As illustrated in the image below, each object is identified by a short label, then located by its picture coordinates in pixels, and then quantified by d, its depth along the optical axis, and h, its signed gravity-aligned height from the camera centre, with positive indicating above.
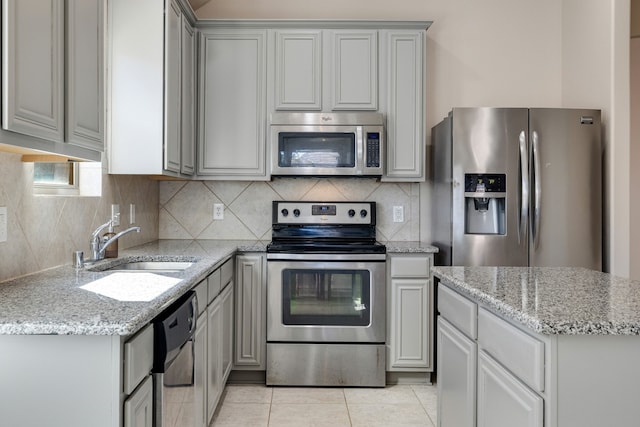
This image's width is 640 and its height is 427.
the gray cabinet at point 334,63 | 2.99 +1.07
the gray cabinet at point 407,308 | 2.83 -0.62
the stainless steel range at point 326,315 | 2.79 -0.66
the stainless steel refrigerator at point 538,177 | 2.70 +0.25
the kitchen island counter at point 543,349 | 1.09 -0.38
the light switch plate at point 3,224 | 1.59 -0.04
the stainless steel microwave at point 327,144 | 2.91 +0.49
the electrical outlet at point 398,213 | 3.31 +0.01
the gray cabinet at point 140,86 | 2.37 +0.73
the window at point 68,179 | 1.89 +0.17
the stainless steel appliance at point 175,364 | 1.31 -0.51
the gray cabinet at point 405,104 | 2.98 +0.78
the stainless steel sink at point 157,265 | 2.28 -0.28
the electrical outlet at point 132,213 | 2.73 +0.01
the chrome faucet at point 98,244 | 2.08 -0.15
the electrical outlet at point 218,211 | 3.30 +0.03
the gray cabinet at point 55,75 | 1.12 +0.43
